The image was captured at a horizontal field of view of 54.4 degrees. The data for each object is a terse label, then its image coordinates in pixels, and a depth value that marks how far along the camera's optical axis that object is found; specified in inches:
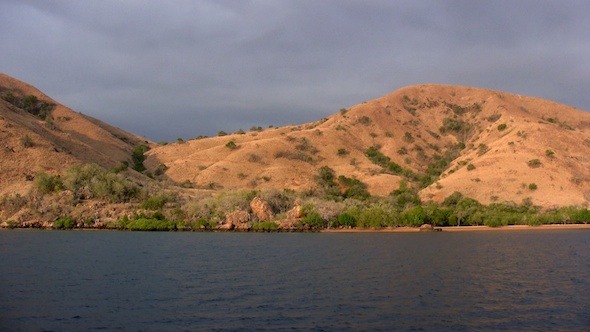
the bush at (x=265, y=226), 3181.6
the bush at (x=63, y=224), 3117.6
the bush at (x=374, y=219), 3348.9
